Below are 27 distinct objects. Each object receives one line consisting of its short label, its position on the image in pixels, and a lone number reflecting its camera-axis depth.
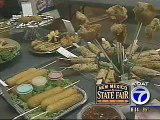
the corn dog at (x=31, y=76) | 1.24
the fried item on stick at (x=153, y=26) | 1.07
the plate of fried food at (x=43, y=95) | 1.05
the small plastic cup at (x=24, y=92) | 1.13
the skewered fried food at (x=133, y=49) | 1.27
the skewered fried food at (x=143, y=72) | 1.21
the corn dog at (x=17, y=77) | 1.25
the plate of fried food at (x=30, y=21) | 1.80
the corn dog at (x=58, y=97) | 1.07
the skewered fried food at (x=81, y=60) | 1.40
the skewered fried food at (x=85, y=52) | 1.46
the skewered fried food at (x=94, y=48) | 1.48
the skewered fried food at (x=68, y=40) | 1.64
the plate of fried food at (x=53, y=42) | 1.61
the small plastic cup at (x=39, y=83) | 1.18
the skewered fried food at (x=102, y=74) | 1.21
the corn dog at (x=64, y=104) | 1.05
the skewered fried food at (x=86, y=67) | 1.33
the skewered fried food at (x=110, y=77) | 1.17
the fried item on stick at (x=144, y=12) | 1.03
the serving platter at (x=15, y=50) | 1.49
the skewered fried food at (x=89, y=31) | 1.14
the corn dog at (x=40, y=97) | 1.09
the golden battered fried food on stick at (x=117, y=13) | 1.09
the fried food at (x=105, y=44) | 1.42
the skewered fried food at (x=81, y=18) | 1.25
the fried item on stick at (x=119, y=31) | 1.06
